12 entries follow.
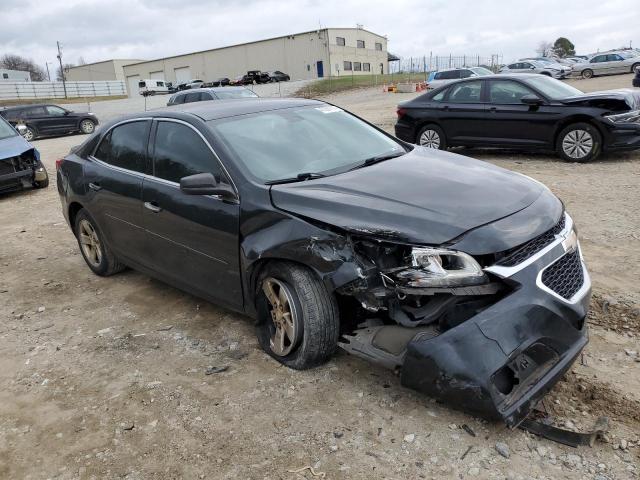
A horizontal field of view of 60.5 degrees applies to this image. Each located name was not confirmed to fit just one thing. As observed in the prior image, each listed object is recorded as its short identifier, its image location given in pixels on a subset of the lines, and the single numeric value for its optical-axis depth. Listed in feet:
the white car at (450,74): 82.43
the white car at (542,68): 107.45
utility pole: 192.50
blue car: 32.73
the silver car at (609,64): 107.96
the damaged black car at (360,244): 8.73
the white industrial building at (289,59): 203.92
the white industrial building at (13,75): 253.51
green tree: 256.38
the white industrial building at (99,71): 274.36
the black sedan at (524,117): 28.68
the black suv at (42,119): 71.72
